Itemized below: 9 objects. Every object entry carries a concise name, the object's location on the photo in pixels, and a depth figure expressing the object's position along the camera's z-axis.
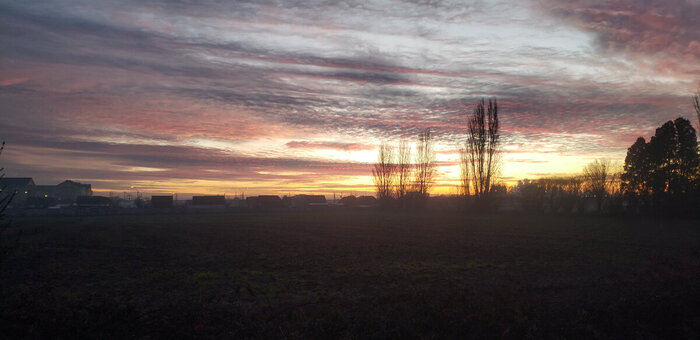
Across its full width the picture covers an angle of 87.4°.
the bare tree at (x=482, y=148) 51.62
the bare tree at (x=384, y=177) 72.31
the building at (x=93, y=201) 70.81
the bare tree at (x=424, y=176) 66.31
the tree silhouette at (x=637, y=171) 49.38
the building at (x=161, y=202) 74.31
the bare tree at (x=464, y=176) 53.38
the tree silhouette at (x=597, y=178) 59.78
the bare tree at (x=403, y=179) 68.38
